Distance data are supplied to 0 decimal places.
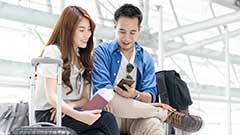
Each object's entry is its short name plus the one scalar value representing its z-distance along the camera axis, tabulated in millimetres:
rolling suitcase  2798
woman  3206
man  3530
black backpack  4212
